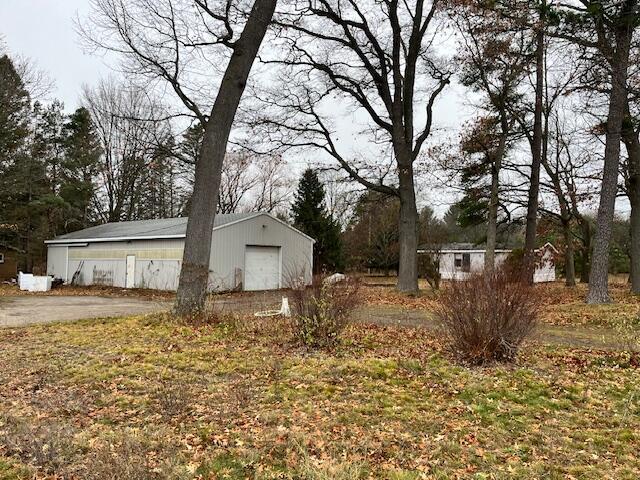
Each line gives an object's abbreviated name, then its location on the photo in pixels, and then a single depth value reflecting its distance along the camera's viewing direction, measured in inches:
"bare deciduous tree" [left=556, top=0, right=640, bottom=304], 406.6
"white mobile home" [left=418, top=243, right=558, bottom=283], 1107.0
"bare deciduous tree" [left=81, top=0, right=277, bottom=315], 338.0
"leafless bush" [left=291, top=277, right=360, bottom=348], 250.4
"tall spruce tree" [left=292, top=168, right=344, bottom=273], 1132.5
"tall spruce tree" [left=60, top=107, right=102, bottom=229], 1157.0
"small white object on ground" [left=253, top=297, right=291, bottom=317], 329.4
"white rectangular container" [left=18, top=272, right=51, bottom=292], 856.3
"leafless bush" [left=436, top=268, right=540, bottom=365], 206.8
